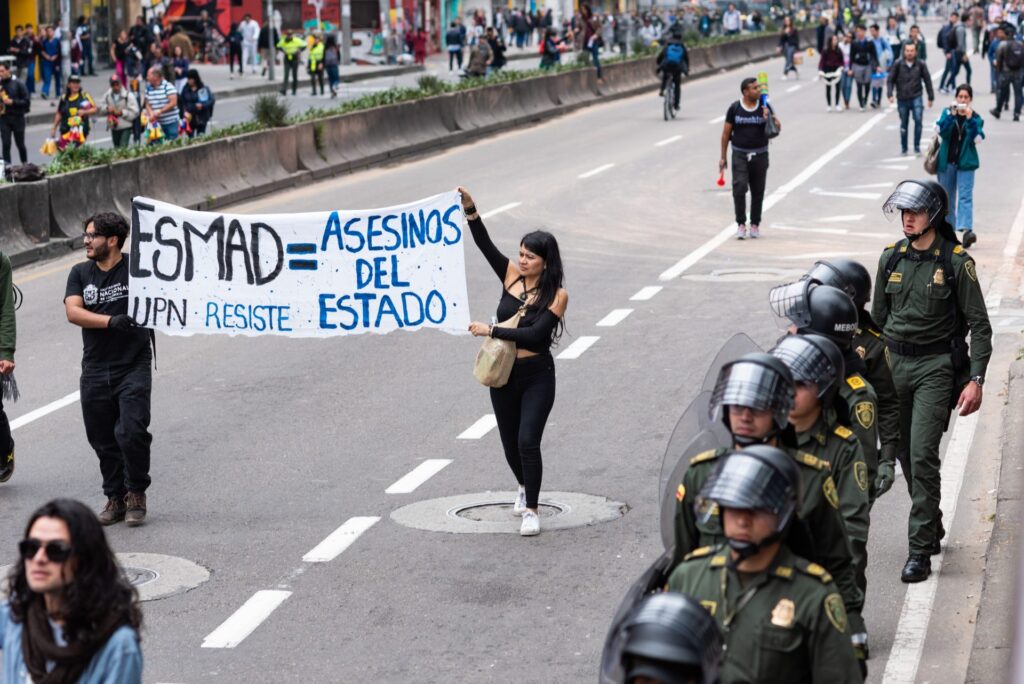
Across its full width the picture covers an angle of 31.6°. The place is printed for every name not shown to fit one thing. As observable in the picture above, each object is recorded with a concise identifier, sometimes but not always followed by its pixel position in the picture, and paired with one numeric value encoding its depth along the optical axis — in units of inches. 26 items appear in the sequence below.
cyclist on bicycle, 1473.9
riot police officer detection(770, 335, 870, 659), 235.1
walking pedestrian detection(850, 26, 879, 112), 1525.6
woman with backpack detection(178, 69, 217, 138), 1232.2
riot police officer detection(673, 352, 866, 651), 210.1
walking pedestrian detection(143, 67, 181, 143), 1115.9
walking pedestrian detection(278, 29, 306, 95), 1905.8
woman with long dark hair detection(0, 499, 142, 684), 179.6
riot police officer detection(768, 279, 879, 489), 265.6
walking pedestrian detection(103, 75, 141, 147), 1126.4
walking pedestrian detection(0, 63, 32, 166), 1126.4
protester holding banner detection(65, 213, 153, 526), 390.9
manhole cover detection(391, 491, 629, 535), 387.2
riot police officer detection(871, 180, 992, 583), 336.2
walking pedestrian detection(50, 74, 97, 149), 1059.9
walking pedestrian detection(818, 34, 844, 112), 1557.6
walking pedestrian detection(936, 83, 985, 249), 762.2
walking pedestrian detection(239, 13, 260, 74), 2295.8
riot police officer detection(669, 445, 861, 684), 184.1
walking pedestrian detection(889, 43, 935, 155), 1136.2
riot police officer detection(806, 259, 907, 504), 295.9
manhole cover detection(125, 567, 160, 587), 350.0
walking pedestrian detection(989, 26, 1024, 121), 1391.5
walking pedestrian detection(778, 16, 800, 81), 2132.1
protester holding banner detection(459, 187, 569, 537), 374.0
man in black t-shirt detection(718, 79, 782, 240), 797.9
